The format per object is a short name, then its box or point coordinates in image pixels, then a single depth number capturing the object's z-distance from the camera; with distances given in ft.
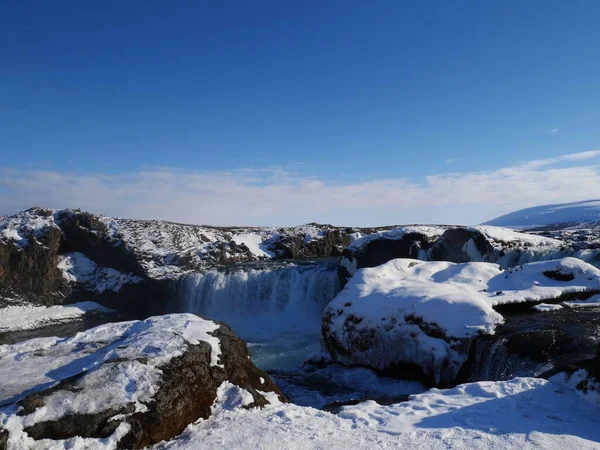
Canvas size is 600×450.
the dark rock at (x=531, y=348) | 34.94
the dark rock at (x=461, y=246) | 83.87
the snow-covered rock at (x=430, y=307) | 41.27
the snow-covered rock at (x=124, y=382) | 18.89
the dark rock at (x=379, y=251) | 93.20
